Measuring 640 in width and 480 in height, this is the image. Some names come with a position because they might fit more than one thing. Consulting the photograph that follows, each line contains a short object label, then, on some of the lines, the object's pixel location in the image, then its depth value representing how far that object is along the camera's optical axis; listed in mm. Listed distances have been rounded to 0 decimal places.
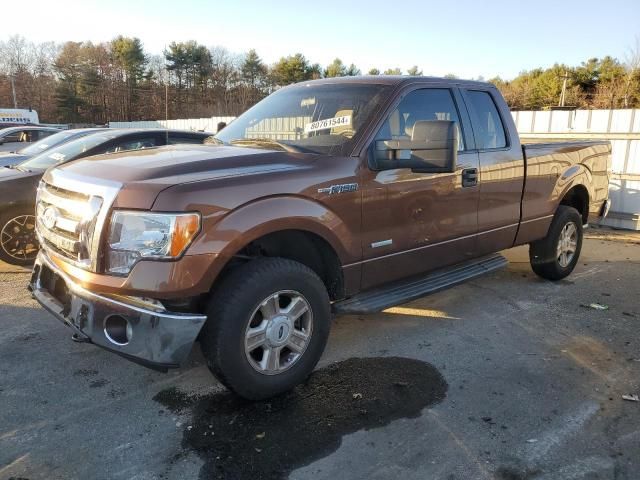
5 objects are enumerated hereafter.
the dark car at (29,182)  5578
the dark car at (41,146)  7006
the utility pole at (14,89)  61522
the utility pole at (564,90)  36088
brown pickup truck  2619
